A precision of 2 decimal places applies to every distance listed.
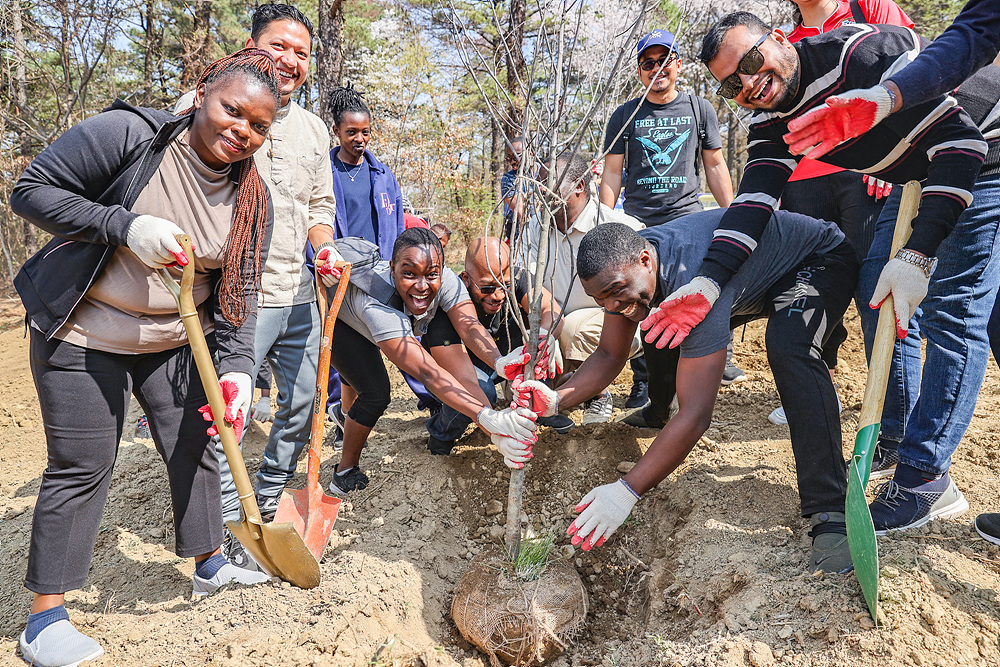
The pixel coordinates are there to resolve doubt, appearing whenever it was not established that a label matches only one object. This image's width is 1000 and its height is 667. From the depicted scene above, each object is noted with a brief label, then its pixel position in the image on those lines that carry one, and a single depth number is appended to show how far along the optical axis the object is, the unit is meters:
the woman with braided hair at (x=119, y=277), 1.78
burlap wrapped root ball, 2.28
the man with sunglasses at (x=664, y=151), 3.57
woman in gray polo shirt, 2.68
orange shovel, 2.44
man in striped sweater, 1.85
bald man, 2.95
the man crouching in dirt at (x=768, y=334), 2.10
